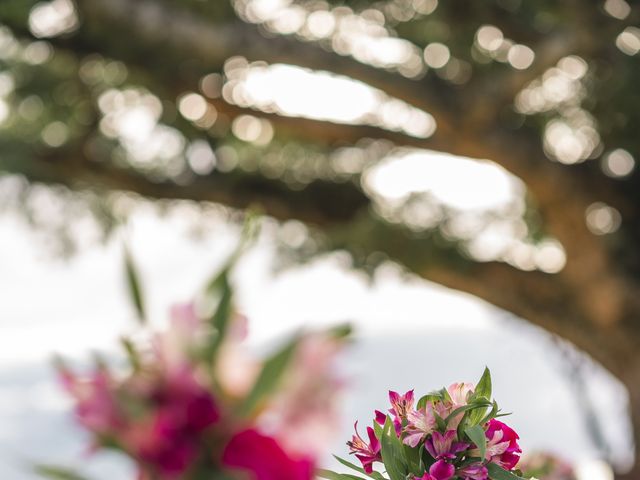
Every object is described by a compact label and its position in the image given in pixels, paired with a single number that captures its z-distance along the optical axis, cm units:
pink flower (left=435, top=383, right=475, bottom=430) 179
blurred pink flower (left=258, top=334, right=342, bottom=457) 117
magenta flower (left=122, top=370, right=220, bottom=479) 116
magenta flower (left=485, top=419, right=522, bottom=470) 179
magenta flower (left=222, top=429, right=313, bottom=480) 116
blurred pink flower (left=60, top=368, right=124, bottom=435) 116
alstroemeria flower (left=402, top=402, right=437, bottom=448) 179
